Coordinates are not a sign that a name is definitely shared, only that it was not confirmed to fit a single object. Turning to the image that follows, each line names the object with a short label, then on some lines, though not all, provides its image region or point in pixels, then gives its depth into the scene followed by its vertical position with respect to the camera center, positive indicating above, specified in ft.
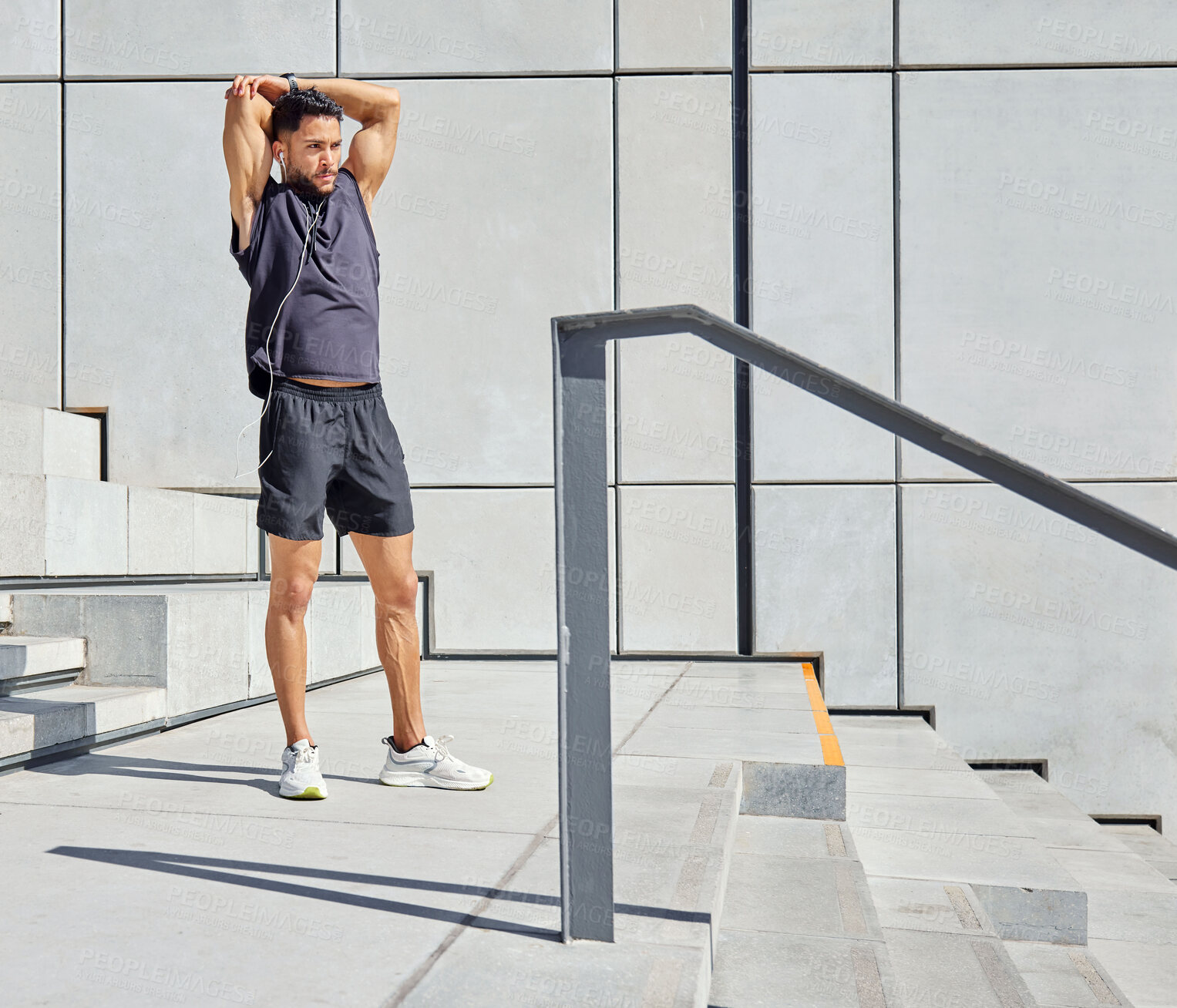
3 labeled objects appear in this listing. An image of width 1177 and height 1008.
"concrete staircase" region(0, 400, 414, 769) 9.23 -1.13
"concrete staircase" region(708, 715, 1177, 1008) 5.56 -3.12
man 7.70 +0.91
